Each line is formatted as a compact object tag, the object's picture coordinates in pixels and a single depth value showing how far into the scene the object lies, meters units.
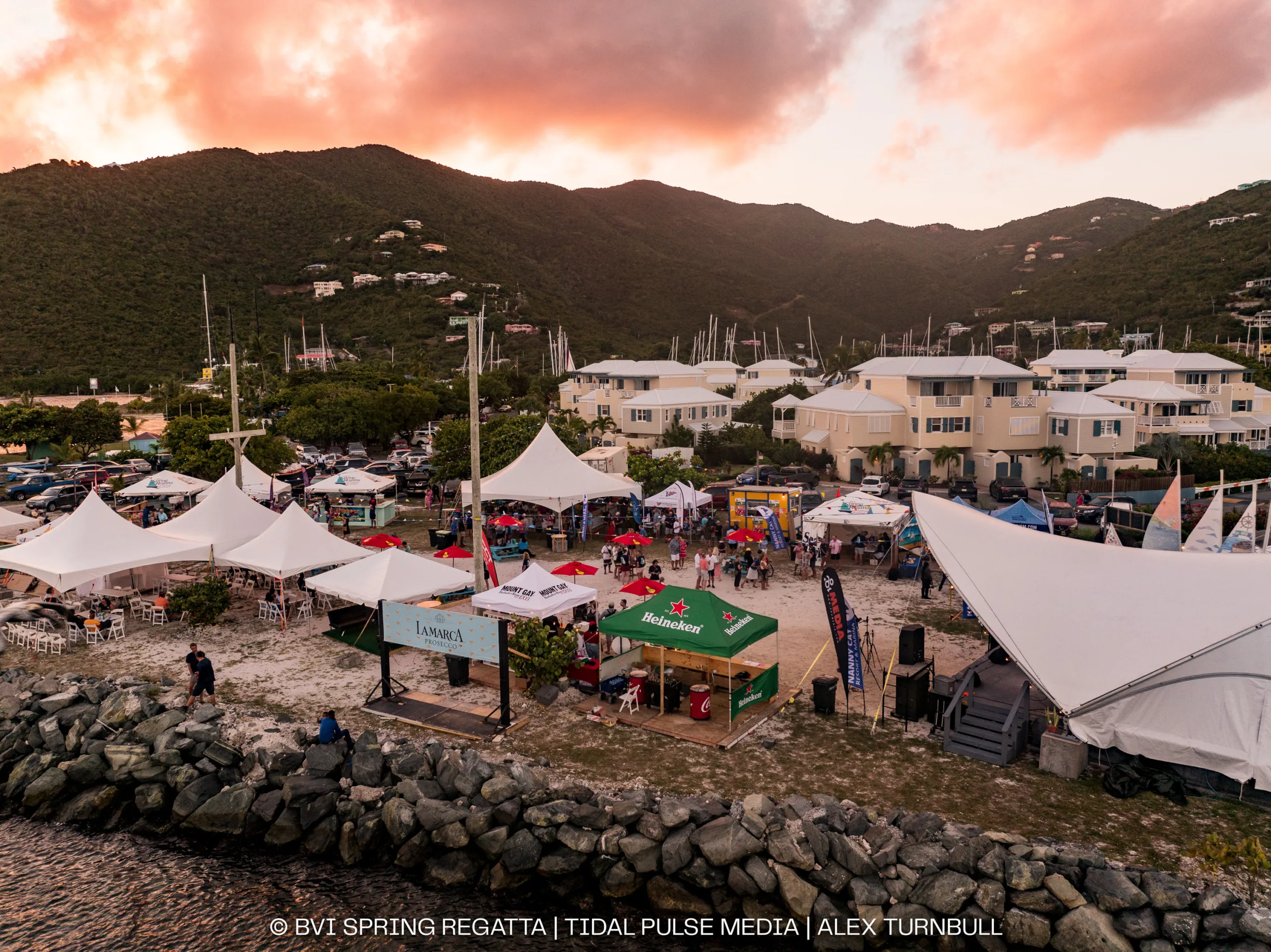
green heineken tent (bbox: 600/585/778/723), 14.54
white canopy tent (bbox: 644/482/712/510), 30.45
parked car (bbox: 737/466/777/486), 42.75
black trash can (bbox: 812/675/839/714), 15.26
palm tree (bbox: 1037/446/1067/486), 46.75
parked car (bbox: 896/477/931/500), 41.05
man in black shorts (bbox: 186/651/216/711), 15.85
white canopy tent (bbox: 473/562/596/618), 17.00
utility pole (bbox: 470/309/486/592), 18.00
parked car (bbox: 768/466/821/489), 44.84
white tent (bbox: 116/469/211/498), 32.56
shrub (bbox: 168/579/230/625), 20.58
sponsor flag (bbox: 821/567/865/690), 15.27
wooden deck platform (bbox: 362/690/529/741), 14.83
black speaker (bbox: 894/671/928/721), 14.84
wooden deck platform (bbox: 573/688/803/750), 14.34
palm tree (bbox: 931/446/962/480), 47.81
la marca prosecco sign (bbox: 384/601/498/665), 15.23
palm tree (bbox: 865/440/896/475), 48.16
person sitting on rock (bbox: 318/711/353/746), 13.88
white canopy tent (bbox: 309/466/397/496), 33.38
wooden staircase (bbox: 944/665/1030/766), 13.45
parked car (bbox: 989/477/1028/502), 40.03
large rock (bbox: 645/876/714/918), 10.99
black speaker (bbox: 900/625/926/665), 16.88
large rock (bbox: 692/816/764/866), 10.97
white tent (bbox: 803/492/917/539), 26.34
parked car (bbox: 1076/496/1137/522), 34.34
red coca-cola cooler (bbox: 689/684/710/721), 15.04
